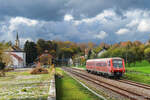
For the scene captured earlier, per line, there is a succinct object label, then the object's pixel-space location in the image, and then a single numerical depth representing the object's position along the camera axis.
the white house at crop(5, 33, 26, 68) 79.44
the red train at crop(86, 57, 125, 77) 24.77
